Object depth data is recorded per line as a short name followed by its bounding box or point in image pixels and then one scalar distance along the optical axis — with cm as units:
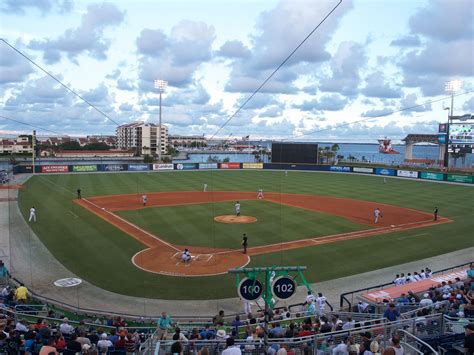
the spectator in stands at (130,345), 948
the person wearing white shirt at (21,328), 1010
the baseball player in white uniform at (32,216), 2984
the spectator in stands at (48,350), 743
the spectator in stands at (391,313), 1120
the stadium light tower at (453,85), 7019
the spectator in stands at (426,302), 1249
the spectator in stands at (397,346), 701
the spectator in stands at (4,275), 1756
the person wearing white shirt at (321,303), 1403
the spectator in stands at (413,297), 1397
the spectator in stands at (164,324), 1153
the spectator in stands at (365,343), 770
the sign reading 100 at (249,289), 766
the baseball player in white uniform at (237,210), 3244
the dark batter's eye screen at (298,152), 7681
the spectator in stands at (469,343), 705
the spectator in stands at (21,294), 1477
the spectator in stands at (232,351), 697
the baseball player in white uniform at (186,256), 2120
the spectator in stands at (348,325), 1023
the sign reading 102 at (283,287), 787
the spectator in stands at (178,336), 891
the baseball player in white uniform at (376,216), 3149
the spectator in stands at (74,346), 851
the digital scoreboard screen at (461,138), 5684
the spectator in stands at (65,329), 1057
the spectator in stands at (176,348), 720
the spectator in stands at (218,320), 1208
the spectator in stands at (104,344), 923
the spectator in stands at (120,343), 962
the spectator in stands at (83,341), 893
